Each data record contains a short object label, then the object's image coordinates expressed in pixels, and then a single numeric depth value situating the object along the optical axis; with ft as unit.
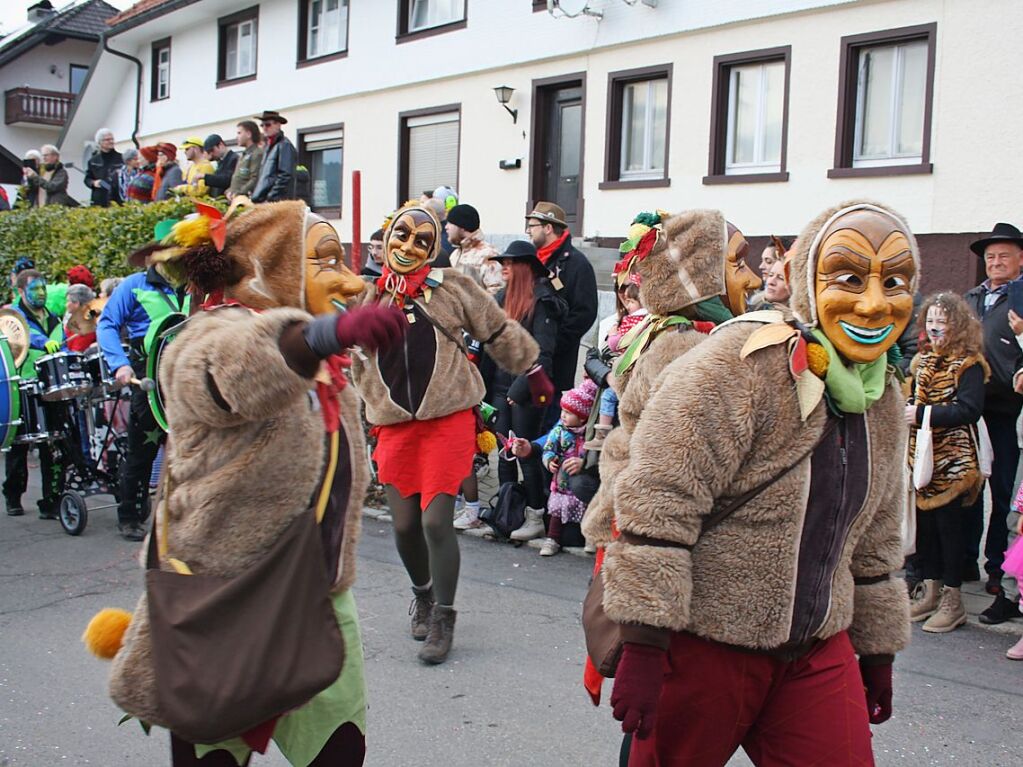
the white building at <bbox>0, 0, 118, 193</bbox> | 118.93
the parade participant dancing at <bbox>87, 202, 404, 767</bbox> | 7.88
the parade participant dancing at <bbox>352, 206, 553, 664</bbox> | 17.20
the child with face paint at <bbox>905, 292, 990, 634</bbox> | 19.45
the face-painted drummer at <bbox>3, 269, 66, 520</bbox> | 28.99
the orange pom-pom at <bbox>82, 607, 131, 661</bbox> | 8.94
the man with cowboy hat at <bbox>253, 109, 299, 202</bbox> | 44.97
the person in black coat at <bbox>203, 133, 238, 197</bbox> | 50.72
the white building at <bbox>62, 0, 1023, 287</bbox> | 39.55
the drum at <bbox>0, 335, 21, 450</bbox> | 26.71
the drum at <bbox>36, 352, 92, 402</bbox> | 27.91
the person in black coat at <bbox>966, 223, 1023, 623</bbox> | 20.72
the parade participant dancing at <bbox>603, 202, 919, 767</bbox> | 8.32
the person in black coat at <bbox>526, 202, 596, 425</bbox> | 27.68
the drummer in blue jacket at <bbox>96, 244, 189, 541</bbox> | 26.12
